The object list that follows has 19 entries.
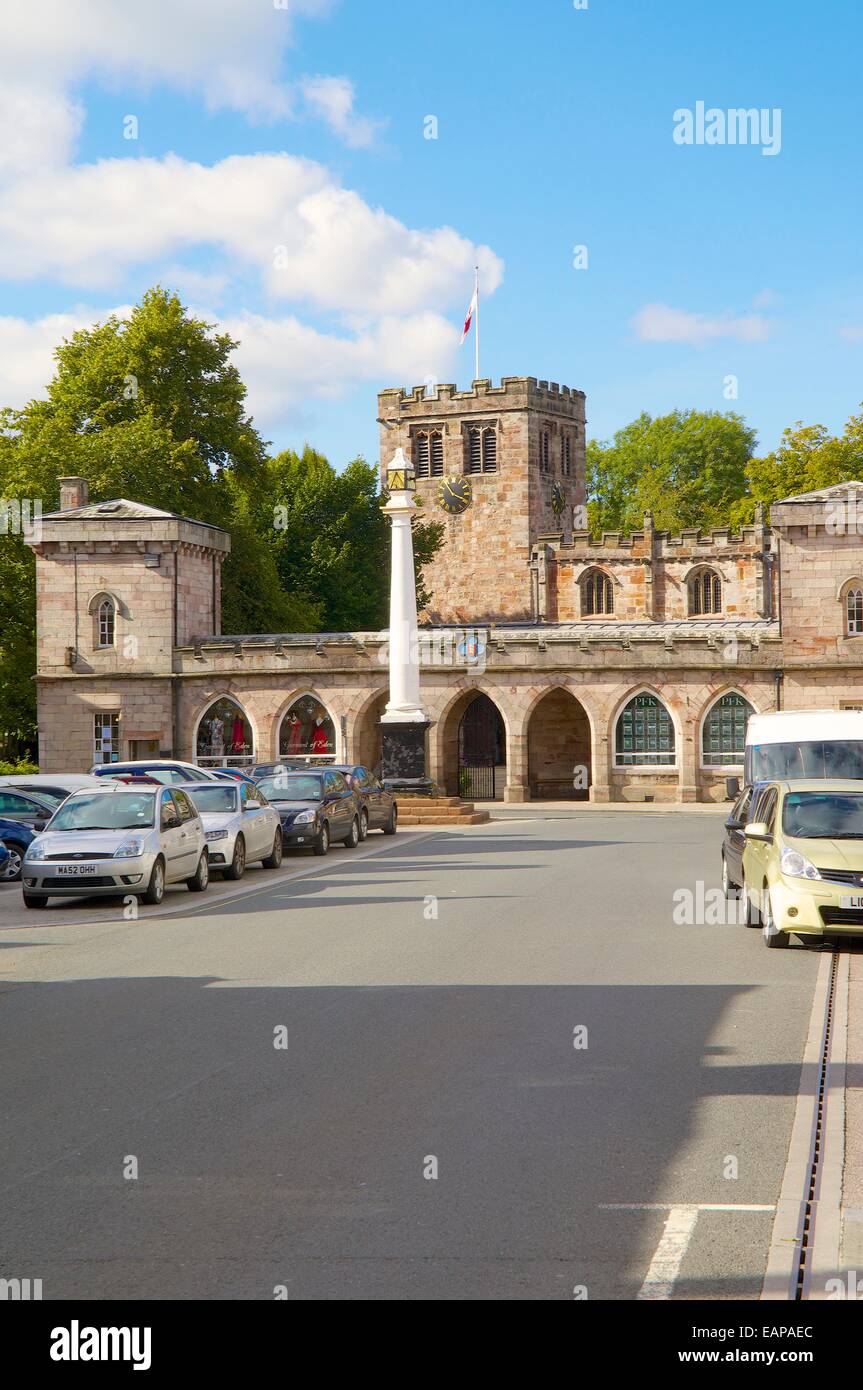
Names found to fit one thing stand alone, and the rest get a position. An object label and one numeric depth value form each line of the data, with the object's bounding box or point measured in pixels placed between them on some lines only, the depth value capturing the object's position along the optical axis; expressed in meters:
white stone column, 40.34
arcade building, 47.34
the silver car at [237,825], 23.62
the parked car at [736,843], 18.23
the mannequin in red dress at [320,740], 50.38
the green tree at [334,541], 66.19
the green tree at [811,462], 67.81
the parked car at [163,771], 31.38
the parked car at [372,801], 32.91
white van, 22.42
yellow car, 14.65
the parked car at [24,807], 26.97
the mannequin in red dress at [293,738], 50.66
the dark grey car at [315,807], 28.64
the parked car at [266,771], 33.97
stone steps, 38.62
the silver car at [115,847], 19.39
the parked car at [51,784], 28.62
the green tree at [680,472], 96.50
